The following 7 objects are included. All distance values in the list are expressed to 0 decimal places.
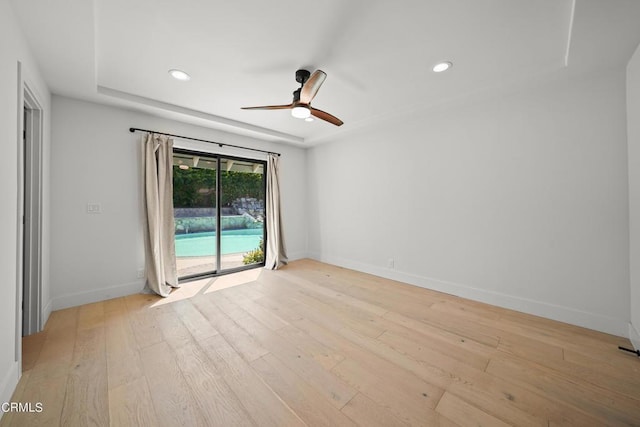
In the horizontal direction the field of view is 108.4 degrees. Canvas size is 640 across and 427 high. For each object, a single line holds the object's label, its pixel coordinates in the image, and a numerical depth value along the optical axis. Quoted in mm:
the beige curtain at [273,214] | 4336
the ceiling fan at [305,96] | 2033
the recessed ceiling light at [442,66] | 2164
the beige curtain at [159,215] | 3006
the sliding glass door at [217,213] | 3580
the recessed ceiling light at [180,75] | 2262
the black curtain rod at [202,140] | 3009
